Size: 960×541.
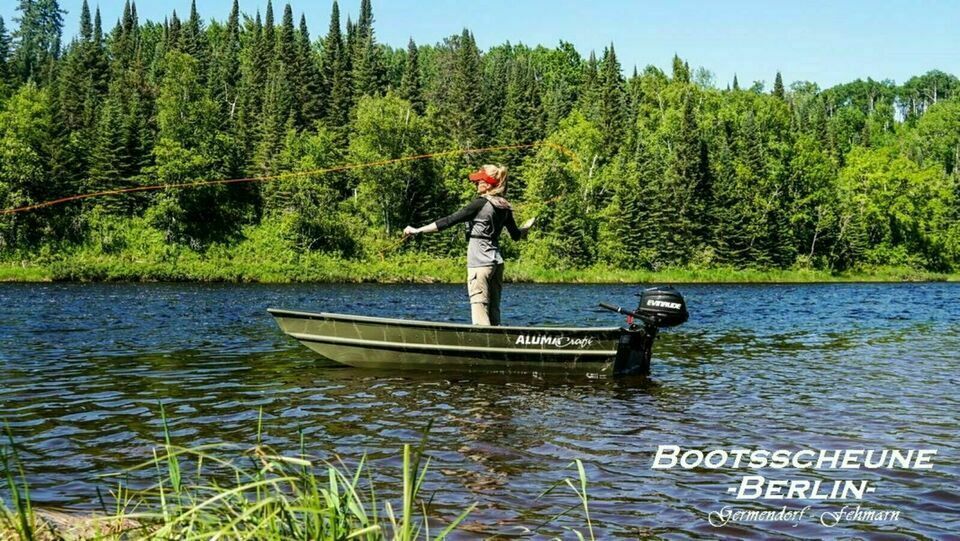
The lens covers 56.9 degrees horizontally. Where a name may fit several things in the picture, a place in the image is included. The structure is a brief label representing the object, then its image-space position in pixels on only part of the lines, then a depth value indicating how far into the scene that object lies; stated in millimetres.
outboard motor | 13258
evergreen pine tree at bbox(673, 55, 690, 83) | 98375
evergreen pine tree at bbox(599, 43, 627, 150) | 89625
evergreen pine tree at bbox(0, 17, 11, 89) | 72538
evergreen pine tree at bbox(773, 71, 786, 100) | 104312
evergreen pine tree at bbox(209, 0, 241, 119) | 98088
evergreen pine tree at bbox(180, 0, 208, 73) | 105438
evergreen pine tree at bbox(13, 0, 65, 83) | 157500
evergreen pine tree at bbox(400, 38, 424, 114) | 89375
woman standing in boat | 12594
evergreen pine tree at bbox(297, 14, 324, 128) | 91000
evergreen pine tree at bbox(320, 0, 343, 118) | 99356
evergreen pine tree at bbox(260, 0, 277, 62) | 102312
